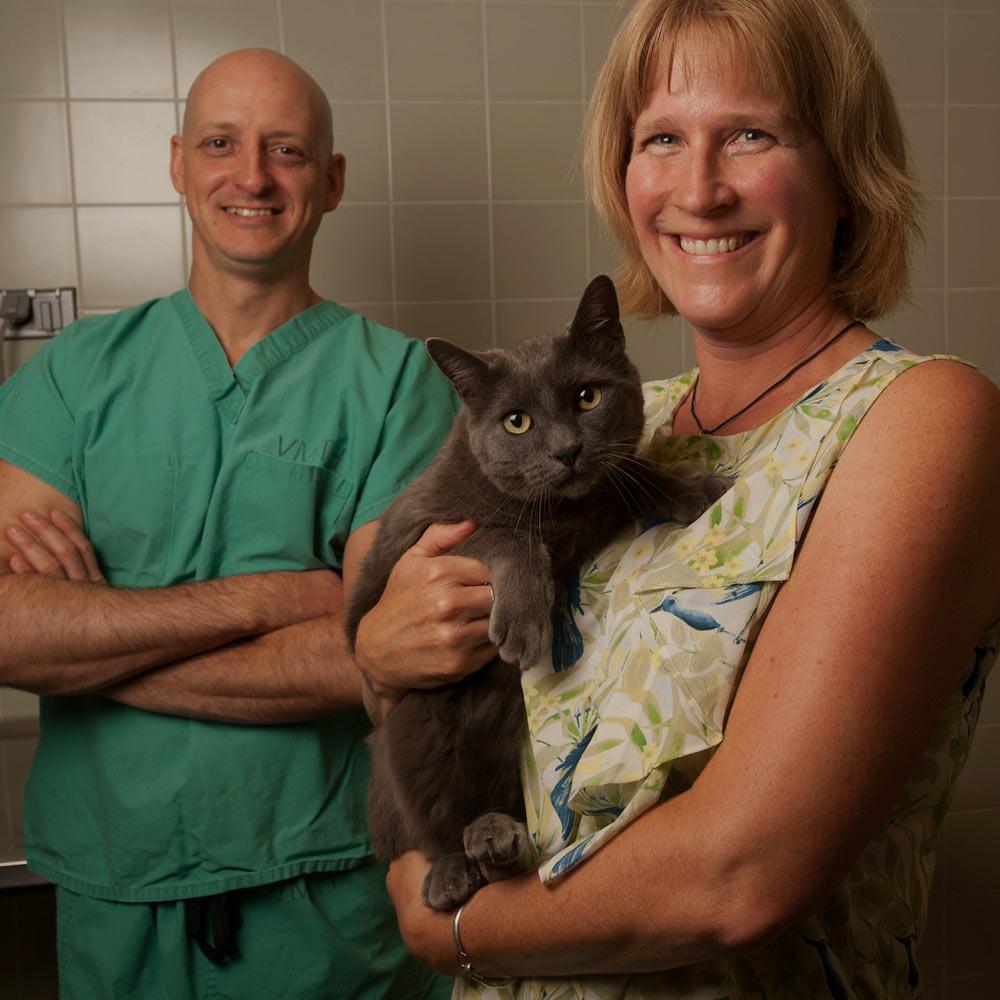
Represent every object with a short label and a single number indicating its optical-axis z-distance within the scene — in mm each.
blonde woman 796
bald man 1574
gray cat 1072
